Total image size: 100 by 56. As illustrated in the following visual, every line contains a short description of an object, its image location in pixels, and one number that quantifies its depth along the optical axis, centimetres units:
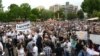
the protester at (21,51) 548
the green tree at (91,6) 4022
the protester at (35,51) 554
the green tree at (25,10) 4400
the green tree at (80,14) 4900
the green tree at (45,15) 5236
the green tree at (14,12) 4366
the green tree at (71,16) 5146
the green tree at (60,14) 5334
